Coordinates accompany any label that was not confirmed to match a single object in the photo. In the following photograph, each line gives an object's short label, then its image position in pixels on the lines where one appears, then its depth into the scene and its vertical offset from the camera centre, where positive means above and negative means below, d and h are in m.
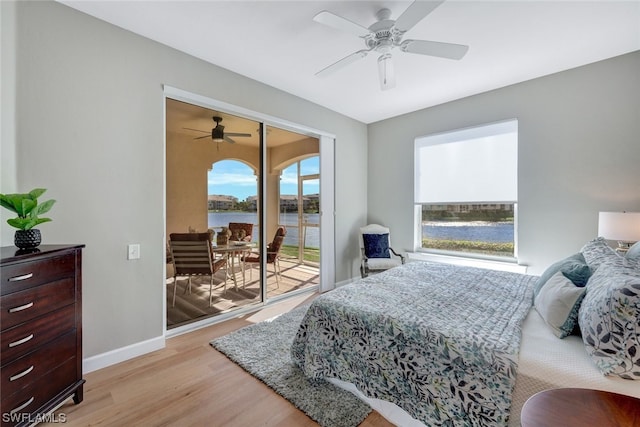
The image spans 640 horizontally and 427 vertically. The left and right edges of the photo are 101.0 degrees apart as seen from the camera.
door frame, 2.81 +0.41
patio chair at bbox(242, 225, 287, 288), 3.56 -0.63
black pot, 1.57 -0.17
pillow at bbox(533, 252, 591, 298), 1.72 -0.43
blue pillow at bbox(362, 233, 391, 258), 4.17 -0.59
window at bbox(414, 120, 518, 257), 3.52 +0.28
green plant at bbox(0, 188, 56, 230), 1.53 +0.02
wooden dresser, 1.35 -0.69
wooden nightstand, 0.82 -0.66
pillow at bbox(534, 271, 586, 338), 1.42 -0.55
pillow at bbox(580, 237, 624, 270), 1.66 -0.32
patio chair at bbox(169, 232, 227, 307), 2.97 -0.53
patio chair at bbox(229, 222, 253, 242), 3.44 -0.28
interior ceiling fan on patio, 3.09 +0.92
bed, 1.19 -0.73
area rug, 1.67 -1.27
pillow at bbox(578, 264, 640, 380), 1.09 -0.52
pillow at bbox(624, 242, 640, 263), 1.70 -0.31
